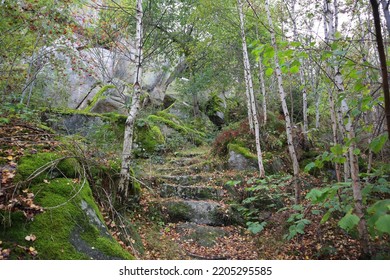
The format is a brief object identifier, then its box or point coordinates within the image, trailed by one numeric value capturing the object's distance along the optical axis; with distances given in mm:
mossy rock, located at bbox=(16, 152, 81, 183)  3454
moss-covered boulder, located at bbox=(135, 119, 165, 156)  9984
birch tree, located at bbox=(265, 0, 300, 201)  5449
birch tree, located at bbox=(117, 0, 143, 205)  4871
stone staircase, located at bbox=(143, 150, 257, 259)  5031
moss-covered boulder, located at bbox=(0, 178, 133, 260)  2732
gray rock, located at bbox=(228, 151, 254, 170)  8547
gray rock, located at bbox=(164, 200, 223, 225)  6004
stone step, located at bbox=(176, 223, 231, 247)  5270
